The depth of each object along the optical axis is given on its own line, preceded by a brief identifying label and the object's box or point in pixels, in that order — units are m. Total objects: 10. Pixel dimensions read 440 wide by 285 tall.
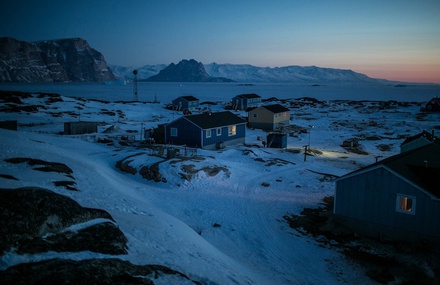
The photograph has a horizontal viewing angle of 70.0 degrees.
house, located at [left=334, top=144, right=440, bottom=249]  16.41
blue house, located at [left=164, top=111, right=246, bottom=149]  38.03
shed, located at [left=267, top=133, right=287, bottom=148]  42.75
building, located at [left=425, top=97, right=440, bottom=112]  91.69
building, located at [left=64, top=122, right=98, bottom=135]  43.49
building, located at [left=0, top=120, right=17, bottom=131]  35.41
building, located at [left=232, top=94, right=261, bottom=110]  100.00
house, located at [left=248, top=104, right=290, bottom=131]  60.75
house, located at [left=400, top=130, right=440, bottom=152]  26.44
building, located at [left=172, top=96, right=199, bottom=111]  95.81
